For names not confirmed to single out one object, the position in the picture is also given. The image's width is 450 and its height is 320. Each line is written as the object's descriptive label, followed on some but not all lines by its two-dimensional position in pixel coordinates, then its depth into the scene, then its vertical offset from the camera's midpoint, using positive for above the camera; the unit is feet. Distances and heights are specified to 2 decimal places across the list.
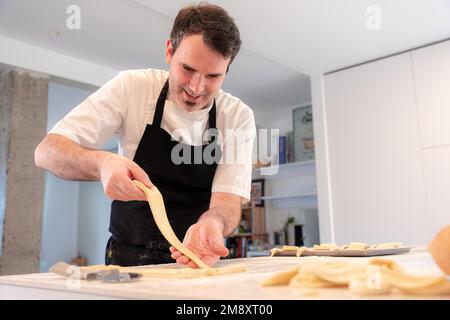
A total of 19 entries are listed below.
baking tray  4.10 -0.22
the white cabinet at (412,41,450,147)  11.02 +3.41
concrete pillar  11.39 +1.79
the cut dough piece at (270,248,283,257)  4.51 -0.20
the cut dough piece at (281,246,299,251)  4.51 -0.17
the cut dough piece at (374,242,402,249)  4.40 -0.17
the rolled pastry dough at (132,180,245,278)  2.69 -0.04
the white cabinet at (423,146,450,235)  10.71 +1.00
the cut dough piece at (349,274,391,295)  1.72 -0.22
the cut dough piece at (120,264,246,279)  2.56 -0.23
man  4.24 +1.05
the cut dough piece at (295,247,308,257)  4.29 -0.20
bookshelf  17.51 -0.09
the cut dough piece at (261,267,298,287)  2.02 -0.21
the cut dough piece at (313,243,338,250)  4.50 -0.17
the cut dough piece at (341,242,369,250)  4.35 -0.17
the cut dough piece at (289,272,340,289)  1.92 -0.22
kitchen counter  1.73 -0.25
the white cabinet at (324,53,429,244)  11.39 +2.04
